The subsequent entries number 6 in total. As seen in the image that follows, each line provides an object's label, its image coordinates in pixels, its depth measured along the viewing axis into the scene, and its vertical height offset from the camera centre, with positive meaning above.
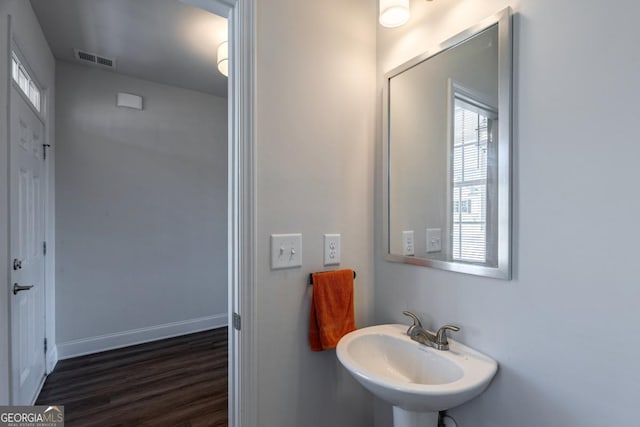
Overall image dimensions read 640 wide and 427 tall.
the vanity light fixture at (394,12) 1.23 +0.82
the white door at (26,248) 1.63 -0.24
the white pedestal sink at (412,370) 0.88 -0.54
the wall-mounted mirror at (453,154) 1.01 +0.23
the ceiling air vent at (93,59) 2.55 +1.33
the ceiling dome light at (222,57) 2.16 +1.12
